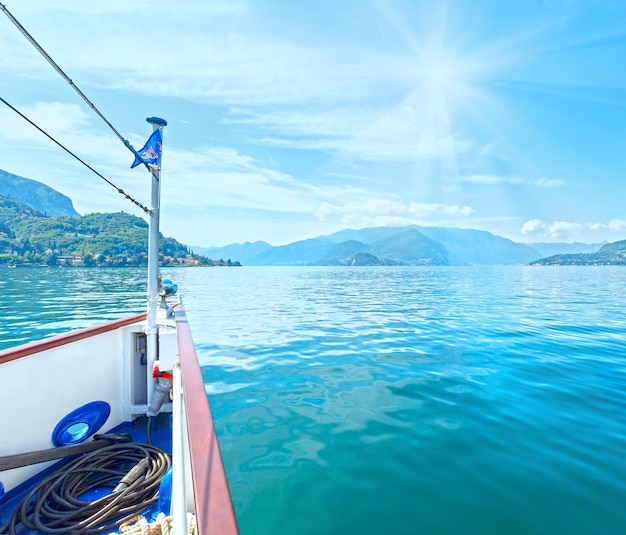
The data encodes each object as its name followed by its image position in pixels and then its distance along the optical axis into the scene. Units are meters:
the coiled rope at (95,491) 2.74
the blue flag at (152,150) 4.33
